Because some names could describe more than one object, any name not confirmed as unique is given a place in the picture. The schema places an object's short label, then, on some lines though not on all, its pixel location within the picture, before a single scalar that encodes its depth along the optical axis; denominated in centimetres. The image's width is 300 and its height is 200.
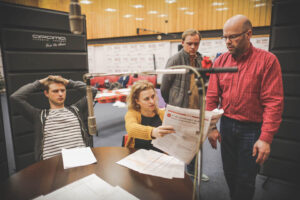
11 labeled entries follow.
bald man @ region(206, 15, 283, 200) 125
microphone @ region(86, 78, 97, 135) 79
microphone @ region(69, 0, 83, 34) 75
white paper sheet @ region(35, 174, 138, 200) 89
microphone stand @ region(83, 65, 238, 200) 59
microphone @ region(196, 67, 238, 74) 62
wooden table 93
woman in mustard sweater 153
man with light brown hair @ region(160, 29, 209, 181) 200
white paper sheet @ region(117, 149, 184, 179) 109
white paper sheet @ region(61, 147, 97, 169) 121
